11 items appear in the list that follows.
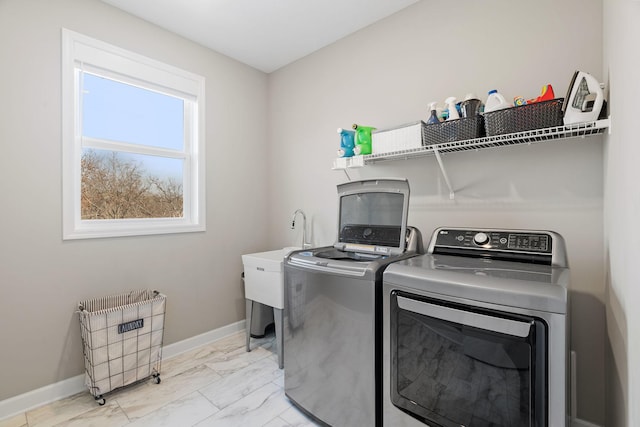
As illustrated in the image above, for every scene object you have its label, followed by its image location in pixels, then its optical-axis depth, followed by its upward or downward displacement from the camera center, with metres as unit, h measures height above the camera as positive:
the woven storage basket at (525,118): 1.35 +0.45
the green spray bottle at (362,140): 2.08 +0.52
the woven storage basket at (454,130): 1.59 +0.45
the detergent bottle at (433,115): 1.74 +0.57
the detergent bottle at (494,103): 1.51 +0.57
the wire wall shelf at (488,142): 1.31 +0.37
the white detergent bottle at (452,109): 1.67 +0.58
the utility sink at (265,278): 2.22 -0.51
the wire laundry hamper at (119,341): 1.83 -0.82
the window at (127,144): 1.98 +0.54
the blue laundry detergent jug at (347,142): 2.21 +0.53
